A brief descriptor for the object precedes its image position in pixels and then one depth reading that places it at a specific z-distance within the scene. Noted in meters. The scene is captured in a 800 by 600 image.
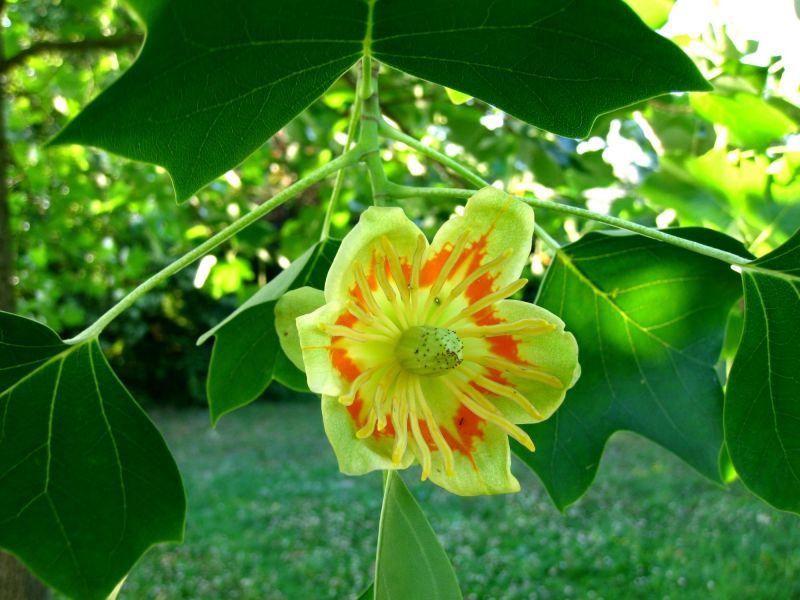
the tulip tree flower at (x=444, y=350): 0.21
